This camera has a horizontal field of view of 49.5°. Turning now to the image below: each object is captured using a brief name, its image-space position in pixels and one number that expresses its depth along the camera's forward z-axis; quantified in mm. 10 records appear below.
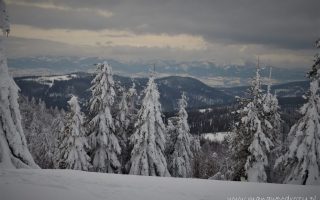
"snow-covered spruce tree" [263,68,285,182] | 25753
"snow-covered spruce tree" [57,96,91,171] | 28500
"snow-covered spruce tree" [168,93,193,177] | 38031
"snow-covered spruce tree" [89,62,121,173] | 30234
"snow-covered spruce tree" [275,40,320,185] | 20625
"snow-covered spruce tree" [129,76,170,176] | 31141
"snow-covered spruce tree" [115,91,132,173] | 33594
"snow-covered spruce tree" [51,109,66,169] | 31281
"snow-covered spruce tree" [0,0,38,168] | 15125
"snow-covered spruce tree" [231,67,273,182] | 25141
